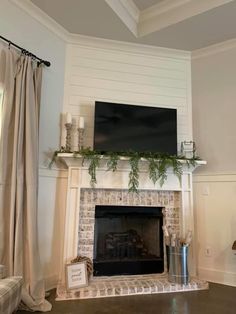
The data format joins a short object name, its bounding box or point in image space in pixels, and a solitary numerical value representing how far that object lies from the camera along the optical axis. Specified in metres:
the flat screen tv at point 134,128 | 3.20
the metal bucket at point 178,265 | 2.92
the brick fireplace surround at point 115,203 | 2.77
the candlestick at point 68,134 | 3.13
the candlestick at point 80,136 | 3.18
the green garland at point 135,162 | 2.93
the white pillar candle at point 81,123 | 3.17
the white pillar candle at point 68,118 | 3.13
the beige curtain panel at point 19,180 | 2.35
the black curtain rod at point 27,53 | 2.58
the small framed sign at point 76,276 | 2.68
